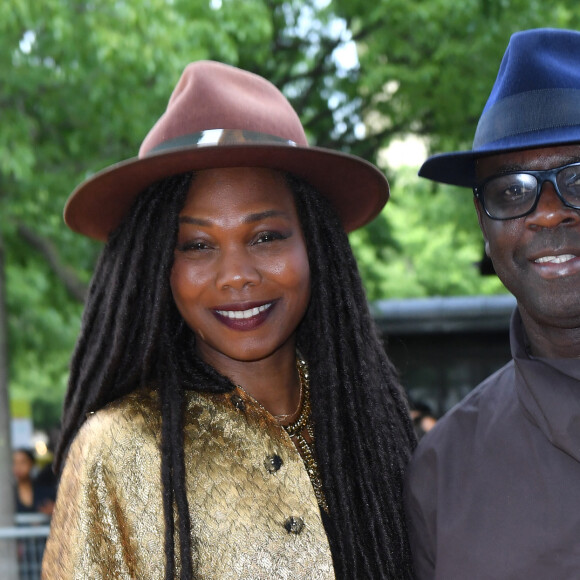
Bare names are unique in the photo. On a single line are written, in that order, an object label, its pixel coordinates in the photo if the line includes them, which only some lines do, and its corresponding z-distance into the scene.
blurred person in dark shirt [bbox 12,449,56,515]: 8.02
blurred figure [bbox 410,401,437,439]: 7.28
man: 2.35
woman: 2.42
